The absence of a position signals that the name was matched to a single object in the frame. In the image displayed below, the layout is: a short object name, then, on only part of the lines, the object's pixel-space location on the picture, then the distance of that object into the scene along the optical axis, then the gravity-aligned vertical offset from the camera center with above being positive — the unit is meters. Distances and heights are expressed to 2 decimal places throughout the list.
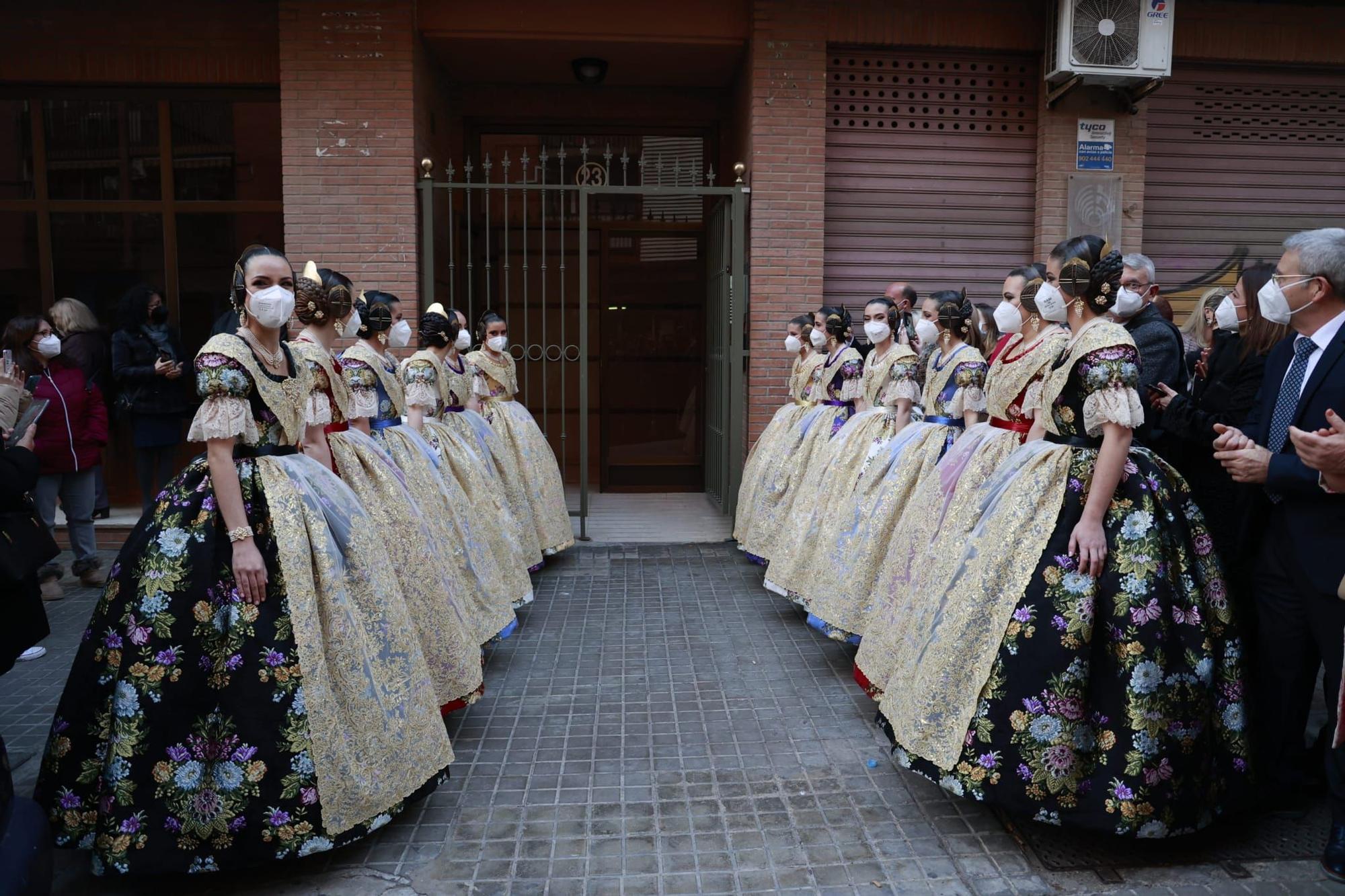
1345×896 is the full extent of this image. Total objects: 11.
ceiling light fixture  8.55 +2.48
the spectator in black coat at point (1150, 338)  4.18 +0.01
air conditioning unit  7.71 +2.52
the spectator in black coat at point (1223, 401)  3.68 -0.25
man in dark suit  2.91 -0.57
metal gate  7.99 +0.74
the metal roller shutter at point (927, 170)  8.38 +1.55
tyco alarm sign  8.28 +1.75
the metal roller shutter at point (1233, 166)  8.62 +1.65
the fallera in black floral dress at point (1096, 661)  2.98 -1.07
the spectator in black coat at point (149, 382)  6.90 -0.37
